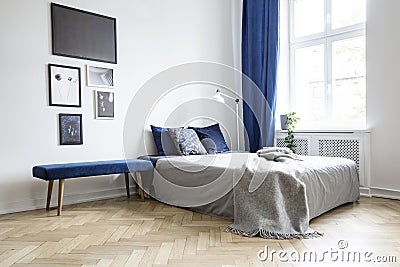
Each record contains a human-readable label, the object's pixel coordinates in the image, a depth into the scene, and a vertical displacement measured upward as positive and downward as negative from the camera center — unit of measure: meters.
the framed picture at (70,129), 3.43 +0.00
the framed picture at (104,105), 3.71 +0.26
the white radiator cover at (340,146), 3.73 -0.22
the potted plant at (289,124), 4.38 +0.04
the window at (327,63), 4.05 +0.81
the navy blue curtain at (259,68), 4.56 +0.82
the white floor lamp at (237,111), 4.70 +0.23
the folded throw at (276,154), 2.94 -0.24
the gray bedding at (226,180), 2.69 -0.46
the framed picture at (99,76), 3.64 +0.57
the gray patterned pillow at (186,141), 3.80 -0.15
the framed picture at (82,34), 3.40 +0.98
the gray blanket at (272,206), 2.36 -0.56
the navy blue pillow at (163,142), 3.94 -0.16
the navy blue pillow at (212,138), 4.08 -0.13
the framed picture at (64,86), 3.36 +0.43
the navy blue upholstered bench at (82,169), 2.92 -0.37
